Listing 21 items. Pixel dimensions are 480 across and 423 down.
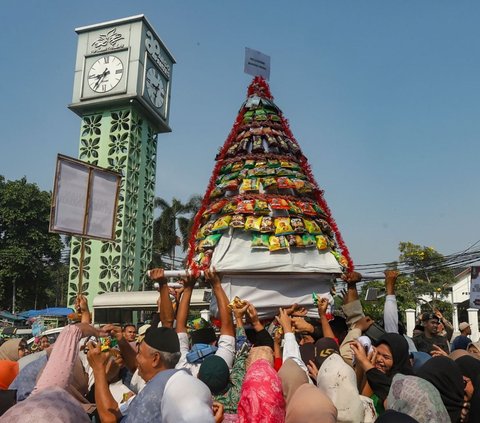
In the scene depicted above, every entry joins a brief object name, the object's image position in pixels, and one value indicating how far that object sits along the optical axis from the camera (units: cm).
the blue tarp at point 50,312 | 2519
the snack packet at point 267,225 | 594
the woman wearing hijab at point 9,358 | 392
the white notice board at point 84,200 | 533
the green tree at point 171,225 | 3644
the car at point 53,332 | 1274
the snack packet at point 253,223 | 594
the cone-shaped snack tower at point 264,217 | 592
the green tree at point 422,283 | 3491
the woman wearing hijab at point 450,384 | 304
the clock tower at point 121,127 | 2550
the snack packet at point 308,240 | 602
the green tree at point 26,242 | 3391
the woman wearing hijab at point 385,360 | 338
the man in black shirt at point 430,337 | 617
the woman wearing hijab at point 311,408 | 251
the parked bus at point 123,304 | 2047
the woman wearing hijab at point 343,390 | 293
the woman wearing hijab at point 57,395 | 223
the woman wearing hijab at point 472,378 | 308
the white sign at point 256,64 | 737
